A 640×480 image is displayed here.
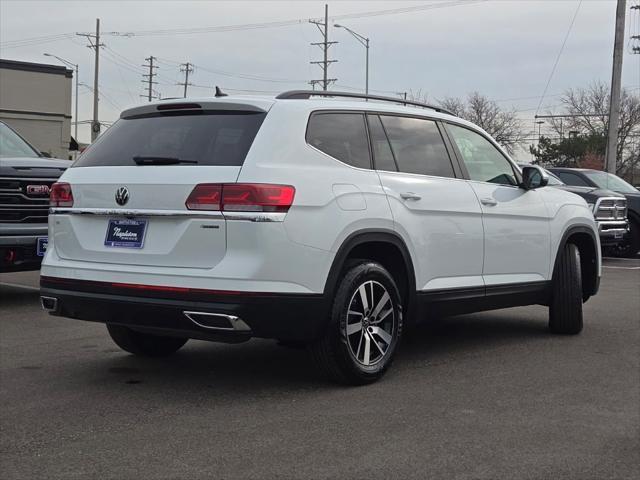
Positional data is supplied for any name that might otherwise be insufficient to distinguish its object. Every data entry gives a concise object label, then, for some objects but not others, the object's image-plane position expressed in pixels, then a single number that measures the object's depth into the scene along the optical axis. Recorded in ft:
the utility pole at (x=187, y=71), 279.28
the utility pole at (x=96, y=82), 156.09
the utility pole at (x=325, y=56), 211.20
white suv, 15.90
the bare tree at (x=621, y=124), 212.43
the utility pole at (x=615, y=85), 87.35
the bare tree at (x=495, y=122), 236.63
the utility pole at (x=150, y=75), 280.74
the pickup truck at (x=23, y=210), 27.63
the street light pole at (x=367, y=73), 186.27
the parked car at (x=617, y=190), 55.01
